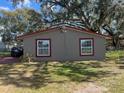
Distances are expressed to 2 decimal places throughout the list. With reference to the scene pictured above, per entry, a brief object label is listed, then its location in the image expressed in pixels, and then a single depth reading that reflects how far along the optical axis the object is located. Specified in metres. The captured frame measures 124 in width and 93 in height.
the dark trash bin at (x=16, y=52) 11.58
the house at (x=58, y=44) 8.73
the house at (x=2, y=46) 21.95
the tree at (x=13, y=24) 17.49
